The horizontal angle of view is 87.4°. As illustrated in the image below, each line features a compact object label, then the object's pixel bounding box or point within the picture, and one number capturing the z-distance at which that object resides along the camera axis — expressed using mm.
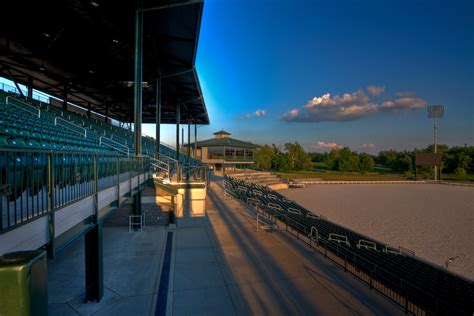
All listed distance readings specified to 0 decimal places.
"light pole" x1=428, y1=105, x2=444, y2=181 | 62812
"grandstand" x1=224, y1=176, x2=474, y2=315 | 6832
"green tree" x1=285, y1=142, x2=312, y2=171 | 82938
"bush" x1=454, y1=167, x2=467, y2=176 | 66875
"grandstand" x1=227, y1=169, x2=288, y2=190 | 41691
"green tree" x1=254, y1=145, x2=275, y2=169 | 71375
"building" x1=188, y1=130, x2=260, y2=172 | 49650
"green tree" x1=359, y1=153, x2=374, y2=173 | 83125
